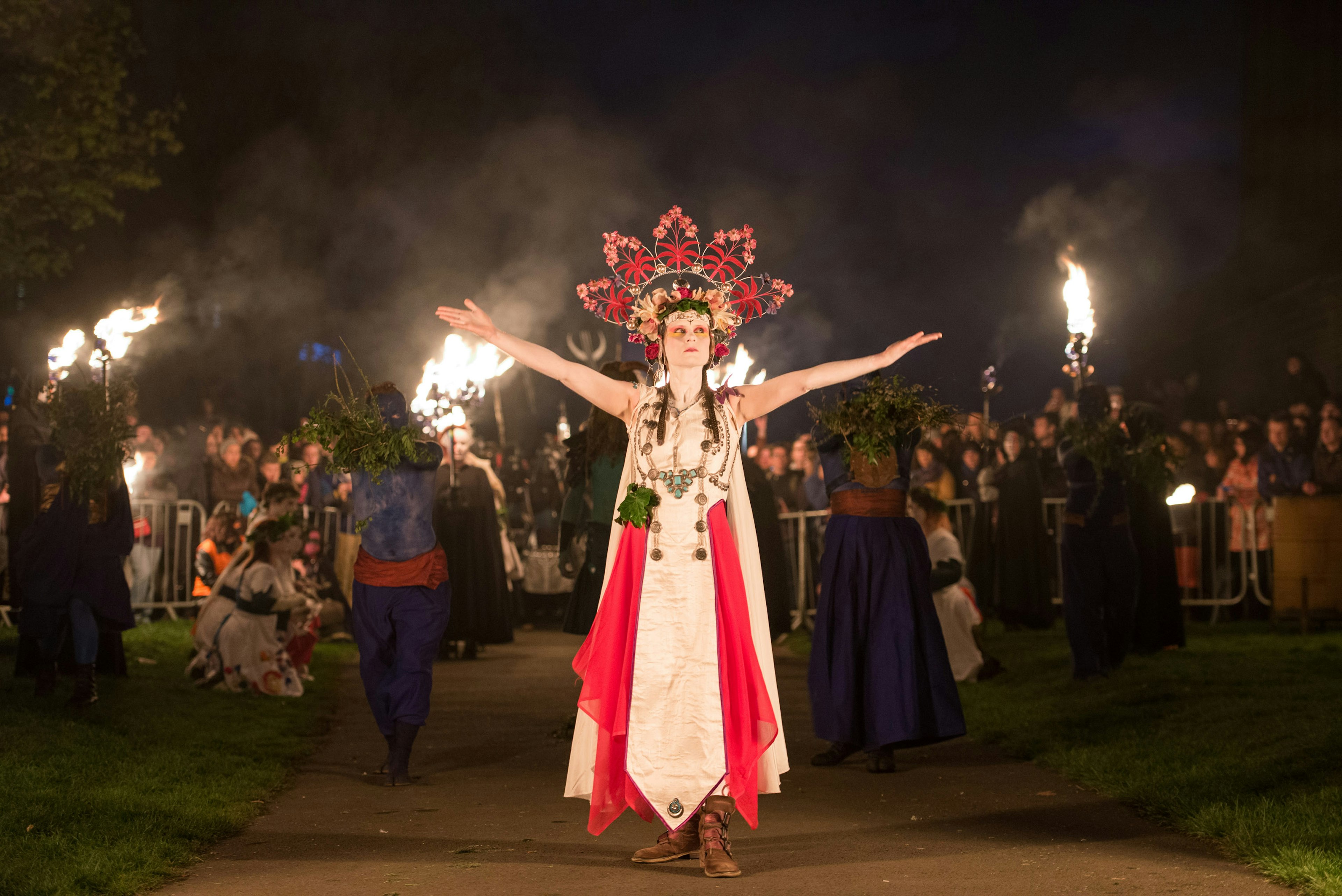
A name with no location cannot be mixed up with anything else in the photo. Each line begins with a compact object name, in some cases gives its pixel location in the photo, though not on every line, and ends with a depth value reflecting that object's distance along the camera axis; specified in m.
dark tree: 22.31
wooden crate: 13.80
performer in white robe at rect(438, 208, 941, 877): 5.57
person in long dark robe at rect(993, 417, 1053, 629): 14.53
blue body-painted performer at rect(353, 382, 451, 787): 7.55
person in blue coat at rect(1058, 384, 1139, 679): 10.58
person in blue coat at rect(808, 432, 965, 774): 7.73
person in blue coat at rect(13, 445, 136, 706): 9.68
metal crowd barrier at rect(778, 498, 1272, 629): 15.30
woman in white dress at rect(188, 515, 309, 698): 10.87
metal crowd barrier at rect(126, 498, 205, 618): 15.31
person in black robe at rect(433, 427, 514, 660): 13.60
